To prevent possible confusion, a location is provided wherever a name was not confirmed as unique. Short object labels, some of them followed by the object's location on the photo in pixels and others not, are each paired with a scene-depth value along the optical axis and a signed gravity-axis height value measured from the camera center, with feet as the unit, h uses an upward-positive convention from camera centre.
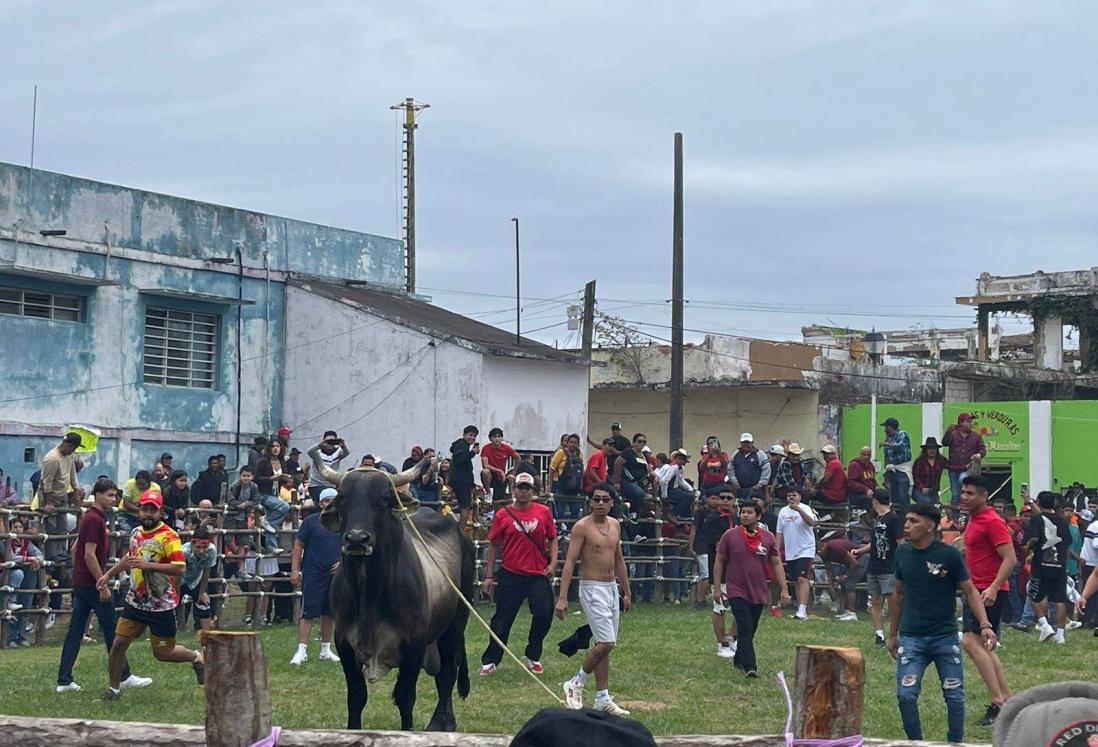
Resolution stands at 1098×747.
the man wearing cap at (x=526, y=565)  50.62 -4.04
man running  43.86 -4.33
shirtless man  44.55 -4.02
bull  36.65 -3.66
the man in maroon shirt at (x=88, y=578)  45.80 -4.23
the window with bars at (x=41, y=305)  86.53 +7.62
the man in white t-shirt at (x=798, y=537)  71.67 -4.23
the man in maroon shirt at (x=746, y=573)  51.57 -4.33
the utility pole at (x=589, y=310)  114.88 +10.17
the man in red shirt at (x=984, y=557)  40.68 -2.99
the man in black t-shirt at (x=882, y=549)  61.31 -4.04
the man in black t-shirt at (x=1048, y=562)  64.95 -4.78
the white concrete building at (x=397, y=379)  99.45 +4.19
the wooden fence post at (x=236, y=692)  22.25 -3.70
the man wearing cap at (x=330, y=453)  65.31 -0.54
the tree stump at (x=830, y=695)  21.36 -3.47
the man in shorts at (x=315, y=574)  53.11 -4.63
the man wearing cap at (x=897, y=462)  79.46 -0.71
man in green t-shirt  35.63 -4.00
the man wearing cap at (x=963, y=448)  82.58 +0.08
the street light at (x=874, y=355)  119.96 +7.63
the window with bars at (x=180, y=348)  95.25 +5.73
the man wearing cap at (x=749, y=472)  79.10 -1.32
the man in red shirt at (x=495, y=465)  75.46 -1.09
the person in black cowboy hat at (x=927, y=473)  79.97 -1.27
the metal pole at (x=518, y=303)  107.14 +10.07
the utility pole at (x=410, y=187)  157.07 +26.15
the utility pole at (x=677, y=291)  103.71 +10.60
